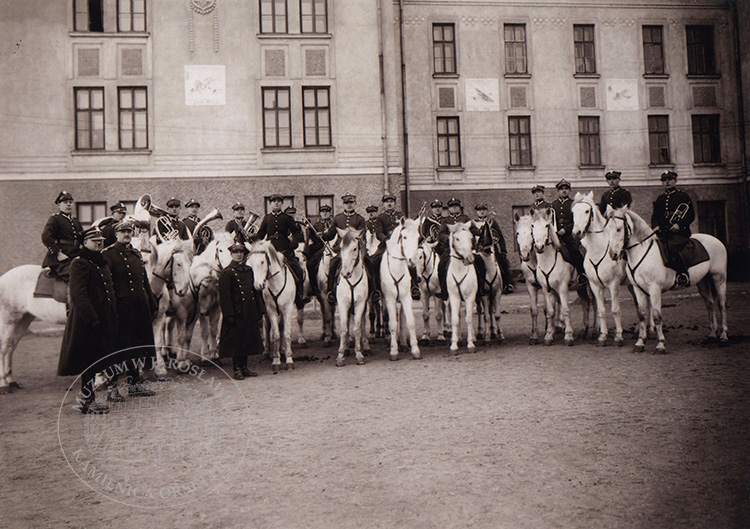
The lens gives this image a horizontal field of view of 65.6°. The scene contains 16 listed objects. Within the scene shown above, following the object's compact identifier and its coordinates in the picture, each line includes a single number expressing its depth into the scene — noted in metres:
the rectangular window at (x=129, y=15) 20.80
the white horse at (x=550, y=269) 10.96
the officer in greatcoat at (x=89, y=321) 7.29
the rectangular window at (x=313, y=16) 21.95
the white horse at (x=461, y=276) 10.66
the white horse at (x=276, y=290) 10.12
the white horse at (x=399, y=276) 10.48
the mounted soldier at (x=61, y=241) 8.95
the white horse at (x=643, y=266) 9.82
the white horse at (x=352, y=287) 10.26
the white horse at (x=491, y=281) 11.70
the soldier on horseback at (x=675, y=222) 10.03
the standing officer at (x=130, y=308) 8.19
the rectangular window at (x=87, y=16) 20.50
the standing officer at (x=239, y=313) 9.45
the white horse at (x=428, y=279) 12.37
